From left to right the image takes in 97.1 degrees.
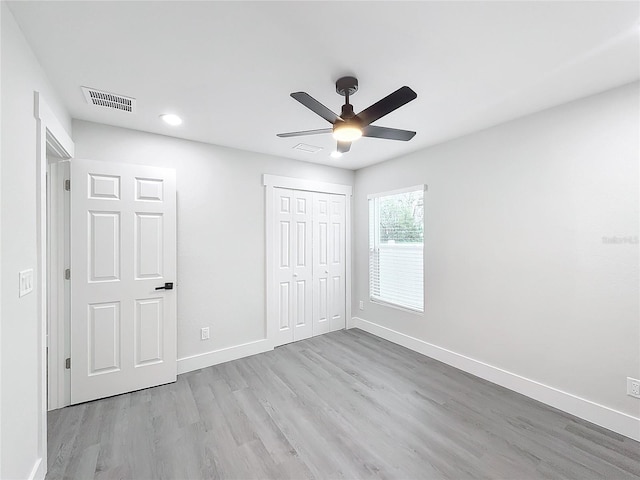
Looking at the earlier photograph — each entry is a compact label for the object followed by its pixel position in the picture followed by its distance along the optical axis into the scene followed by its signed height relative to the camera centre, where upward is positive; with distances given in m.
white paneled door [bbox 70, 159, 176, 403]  2.48 -0.36
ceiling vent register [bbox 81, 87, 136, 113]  2.13 +1.10
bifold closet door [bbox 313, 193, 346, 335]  4.14 -0.36
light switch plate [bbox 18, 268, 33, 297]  1.46 -0.23
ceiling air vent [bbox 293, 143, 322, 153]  3.31 +1.10
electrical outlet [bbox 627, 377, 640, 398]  1.99 -1.06
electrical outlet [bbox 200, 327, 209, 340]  3.16 -1.06
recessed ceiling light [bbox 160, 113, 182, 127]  2.52 +1.10
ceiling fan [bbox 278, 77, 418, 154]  1.71 +0.84
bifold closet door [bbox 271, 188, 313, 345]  3.76 -0.34
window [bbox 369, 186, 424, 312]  3.63 -0.12
